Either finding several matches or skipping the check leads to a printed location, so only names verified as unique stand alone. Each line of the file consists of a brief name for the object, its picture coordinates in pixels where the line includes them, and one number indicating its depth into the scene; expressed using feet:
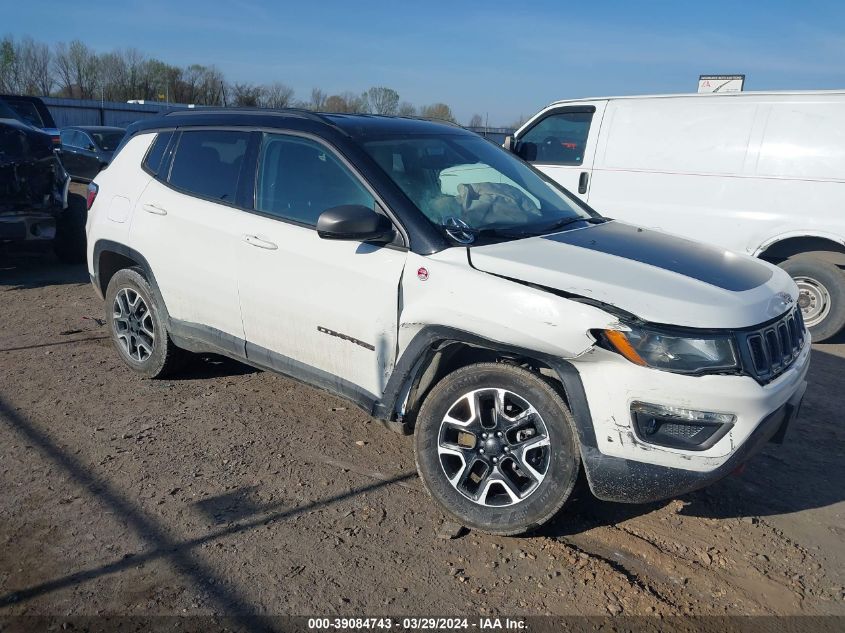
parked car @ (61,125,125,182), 55.67
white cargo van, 20.44
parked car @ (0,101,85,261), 25.18
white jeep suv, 9.27
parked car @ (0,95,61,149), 45.09
